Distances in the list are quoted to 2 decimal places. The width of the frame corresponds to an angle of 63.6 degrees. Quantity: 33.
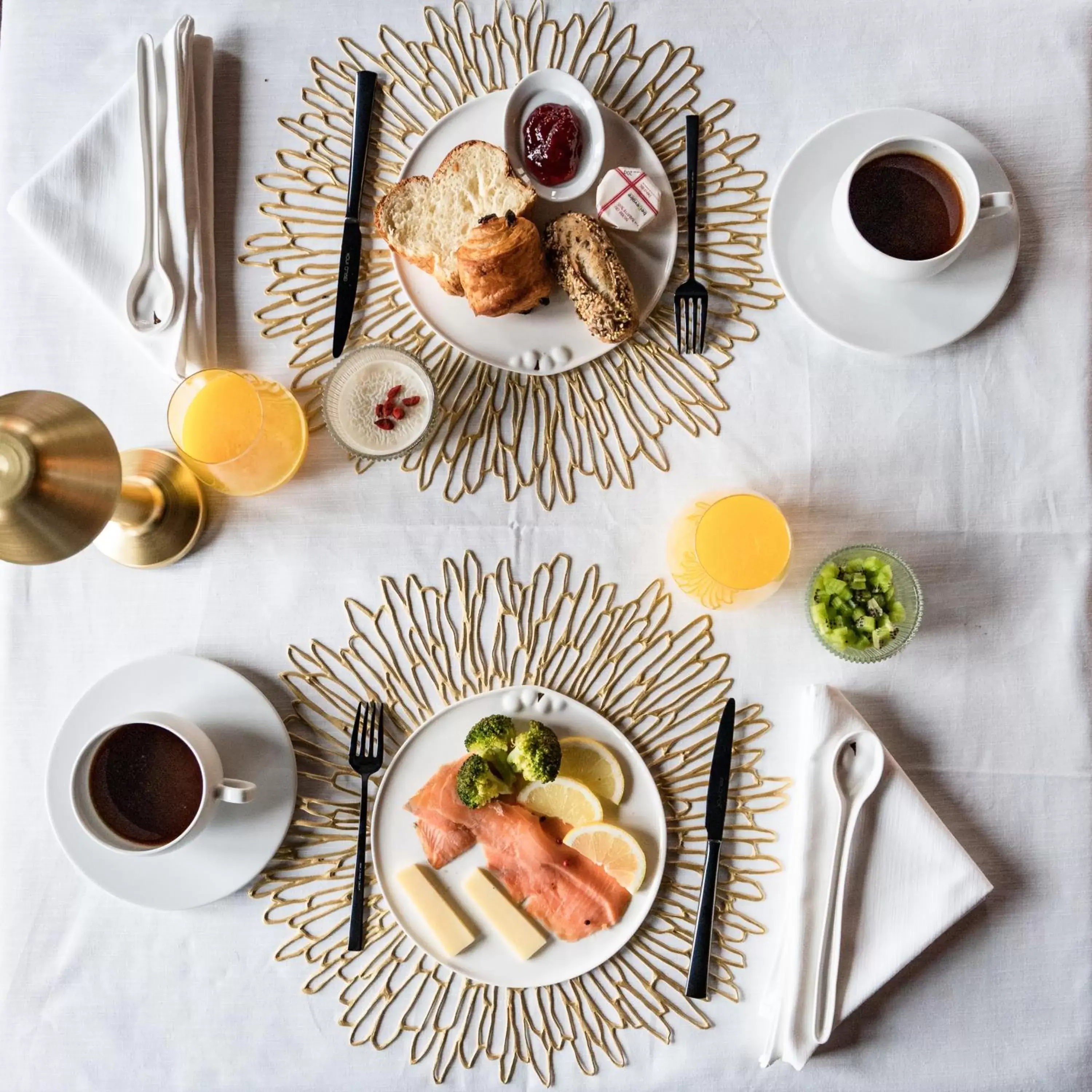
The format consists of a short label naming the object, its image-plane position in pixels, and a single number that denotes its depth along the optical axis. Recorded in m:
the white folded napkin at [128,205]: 1.21
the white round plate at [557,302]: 1.21
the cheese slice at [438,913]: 1.19
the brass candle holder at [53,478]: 0.99
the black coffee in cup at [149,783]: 1.13
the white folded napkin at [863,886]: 1.15
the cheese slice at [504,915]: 1.19
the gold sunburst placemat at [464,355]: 1.23
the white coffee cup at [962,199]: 1.10
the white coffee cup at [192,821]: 1.08
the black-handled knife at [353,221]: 1.22
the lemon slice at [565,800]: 1.18
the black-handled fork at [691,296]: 1.21
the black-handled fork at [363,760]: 1.20
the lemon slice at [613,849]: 1.17
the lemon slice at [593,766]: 1.20
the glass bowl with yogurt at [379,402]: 1.20
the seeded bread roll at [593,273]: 1.16
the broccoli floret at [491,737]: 1.16
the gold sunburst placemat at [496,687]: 1.20
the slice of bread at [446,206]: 1.17
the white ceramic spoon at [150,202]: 1.21
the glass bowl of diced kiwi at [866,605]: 1.14
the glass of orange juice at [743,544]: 1.13
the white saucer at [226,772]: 1.20
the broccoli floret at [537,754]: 1.13
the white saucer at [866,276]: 1.17
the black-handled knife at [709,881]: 1.17
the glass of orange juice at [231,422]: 1.17
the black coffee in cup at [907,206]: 1.14
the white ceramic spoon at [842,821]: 1.15
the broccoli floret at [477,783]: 1.14
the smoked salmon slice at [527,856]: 1.18
